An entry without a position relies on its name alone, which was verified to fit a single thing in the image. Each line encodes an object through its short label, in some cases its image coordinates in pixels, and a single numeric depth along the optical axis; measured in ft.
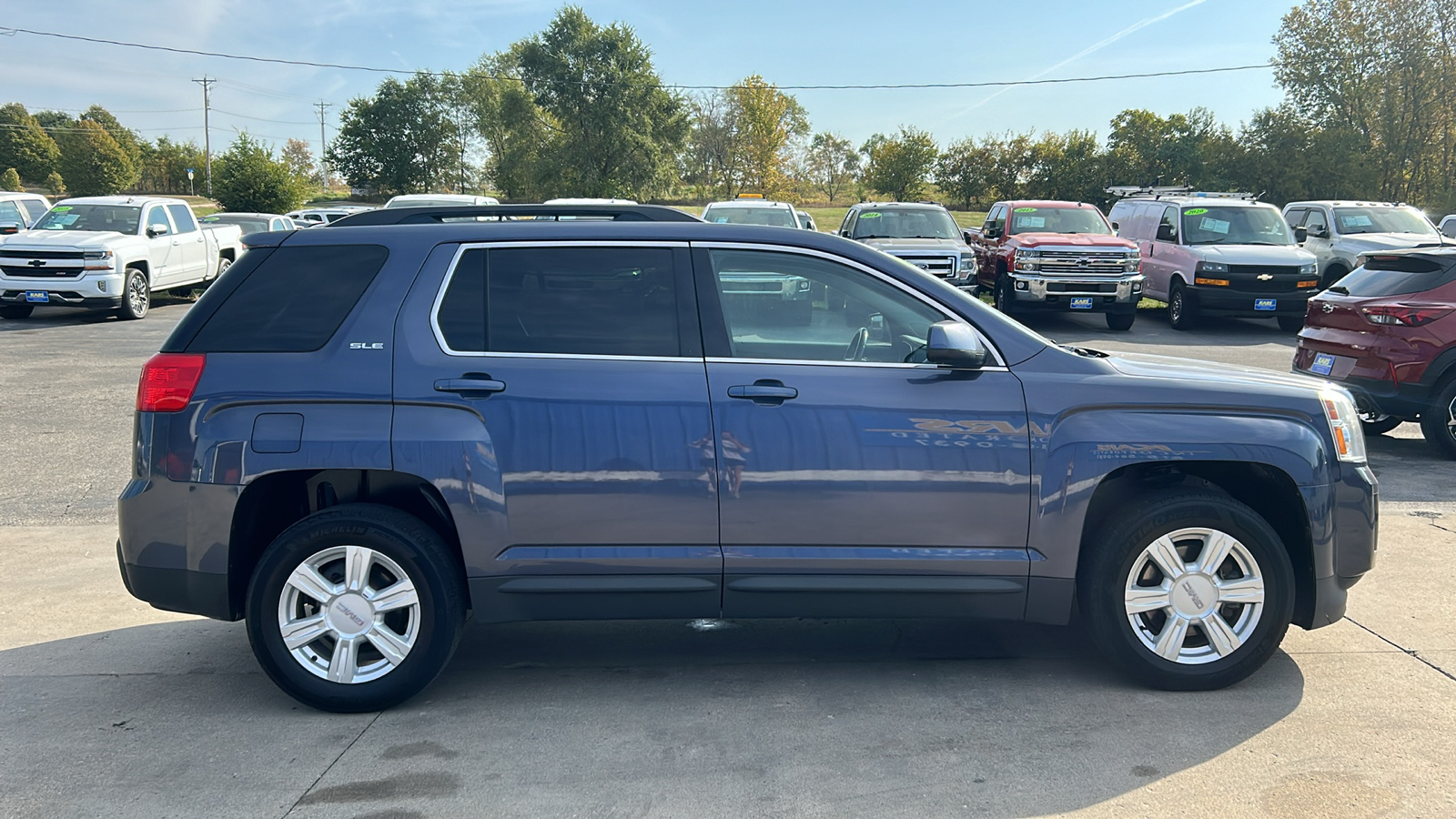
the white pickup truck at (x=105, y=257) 56.65
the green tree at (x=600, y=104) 189.47
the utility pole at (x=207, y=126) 273.44
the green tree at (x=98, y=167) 253.85
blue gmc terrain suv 12.77
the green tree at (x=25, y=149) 278.26
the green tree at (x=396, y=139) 247.29
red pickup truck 55.67
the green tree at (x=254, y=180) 130.72
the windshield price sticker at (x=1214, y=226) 59.67
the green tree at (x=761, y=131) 204.85
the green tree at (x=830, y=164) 239.60
